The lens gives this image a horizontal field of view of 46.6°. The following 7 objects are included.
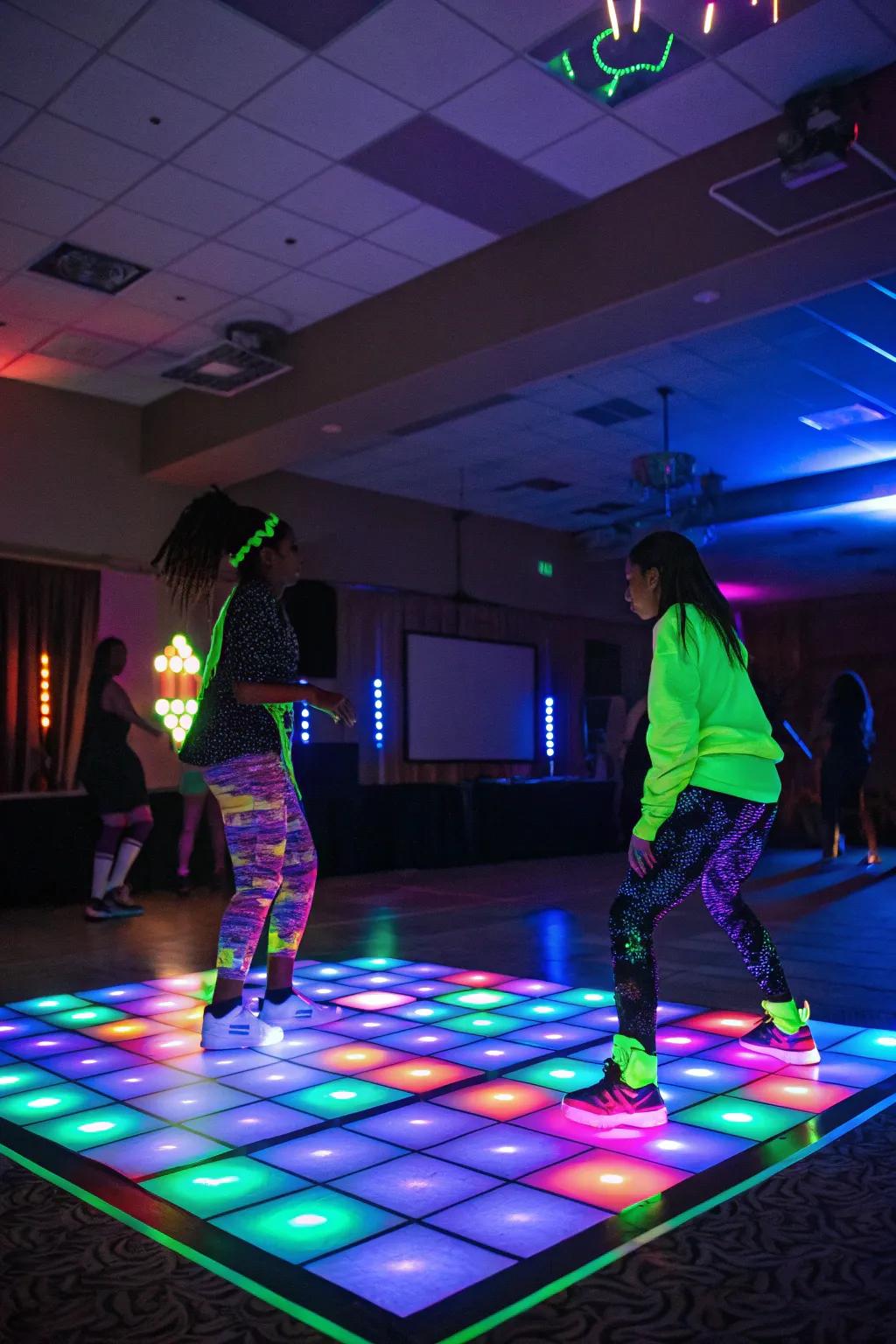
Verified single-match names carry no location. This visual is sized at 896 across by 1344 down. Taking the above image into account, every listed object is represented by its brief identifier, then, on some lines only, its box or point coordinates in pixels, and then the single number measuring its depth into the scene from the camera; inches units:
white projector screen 372.5
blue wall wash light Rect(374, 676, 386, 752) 358.9
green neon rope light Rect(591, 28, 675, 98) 144.8
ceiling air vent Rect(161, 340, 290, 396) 232.4
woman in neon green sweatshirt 85.1
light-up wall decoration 294.0
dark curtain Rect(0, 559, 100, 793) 262.1
